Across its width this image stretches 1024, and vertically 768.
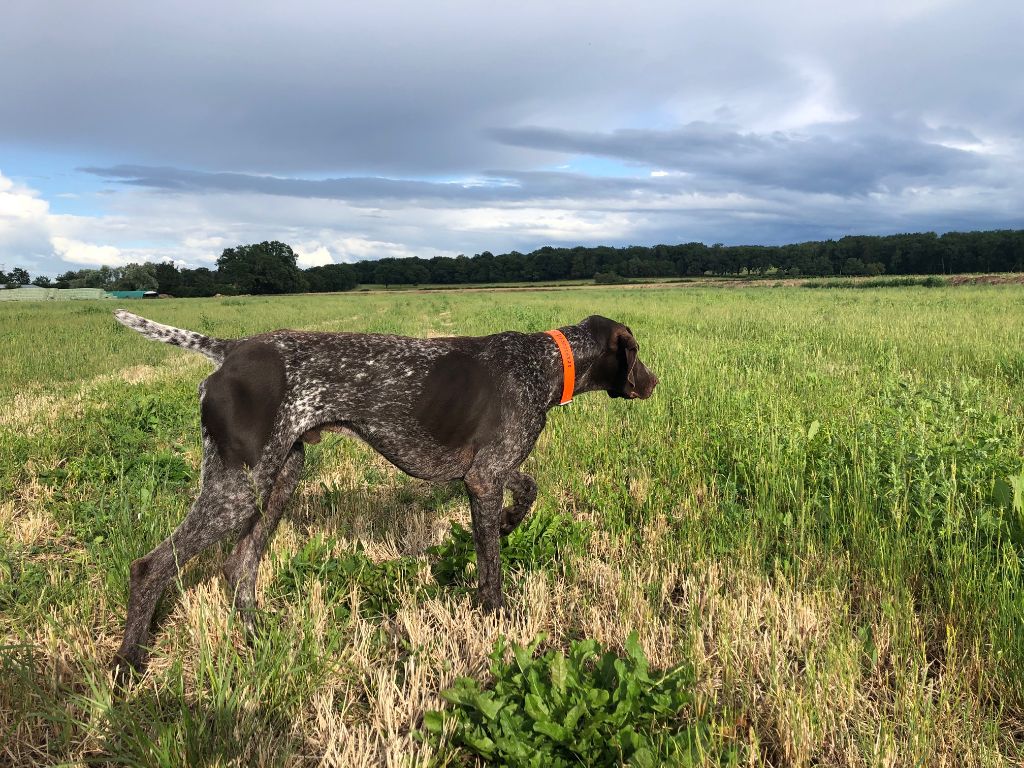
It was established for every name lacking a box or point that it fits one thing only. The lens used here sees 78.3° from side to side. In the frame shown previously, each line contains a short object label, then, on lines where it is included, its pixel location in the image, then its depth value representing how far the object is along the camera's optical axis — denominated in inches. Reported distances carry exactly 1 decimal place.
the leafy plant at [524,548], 149.8
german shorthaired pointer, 132.6
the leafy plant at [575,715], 87.3
